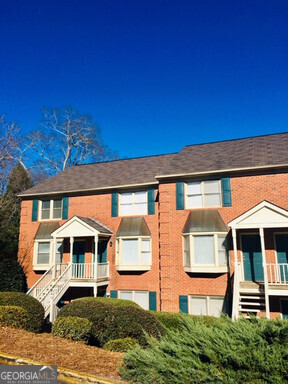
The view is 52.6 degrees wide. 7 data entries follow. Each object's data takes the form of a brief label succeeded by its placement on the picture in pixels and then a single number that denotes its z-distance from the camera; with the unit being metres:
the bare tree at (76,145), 34.94
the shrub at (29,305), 10.08
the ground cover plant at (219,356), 4.32
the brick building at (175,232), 13.93
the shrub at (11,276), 16.58
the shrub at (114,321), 8.86
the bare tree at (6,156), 25.16
